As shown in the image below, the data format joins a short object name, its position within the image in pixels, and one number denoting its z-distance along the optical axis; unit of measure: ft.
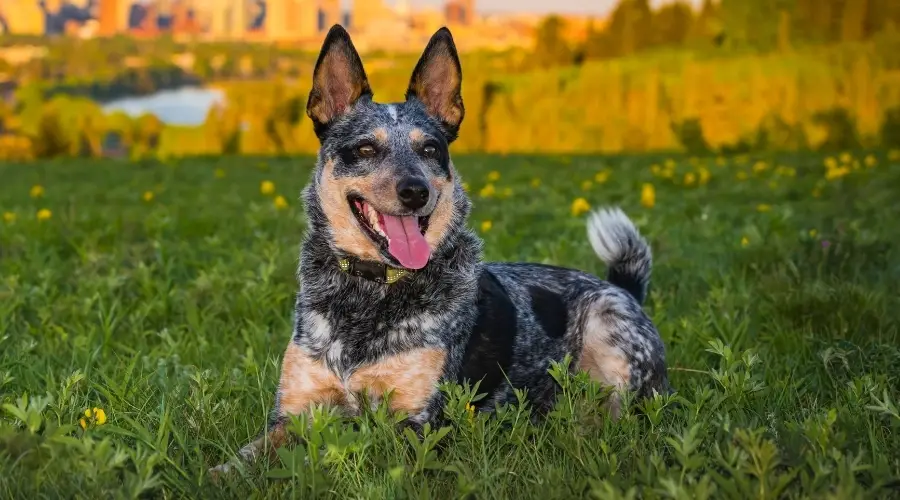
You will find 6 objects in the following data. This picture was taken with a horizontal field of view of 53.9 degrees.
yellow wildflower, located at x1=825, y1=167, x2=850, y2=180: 39.99
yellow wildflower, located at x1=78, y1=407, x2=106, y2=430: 11.34
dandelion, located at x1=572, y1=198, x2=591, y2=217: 31.78
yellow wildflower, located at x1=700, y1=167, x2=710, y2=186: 46.88
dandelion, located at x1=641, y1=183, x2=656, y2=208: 35.29
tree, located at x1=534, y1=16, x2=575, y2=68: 151.02
